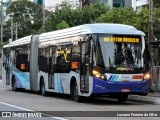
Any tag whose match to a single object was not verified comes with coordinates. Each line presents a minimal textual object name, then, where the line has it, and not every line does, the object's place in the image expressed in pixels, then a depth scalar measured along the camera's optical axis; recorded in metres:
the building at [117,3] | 81.16
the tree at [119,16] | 39.08
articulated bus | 19.84
